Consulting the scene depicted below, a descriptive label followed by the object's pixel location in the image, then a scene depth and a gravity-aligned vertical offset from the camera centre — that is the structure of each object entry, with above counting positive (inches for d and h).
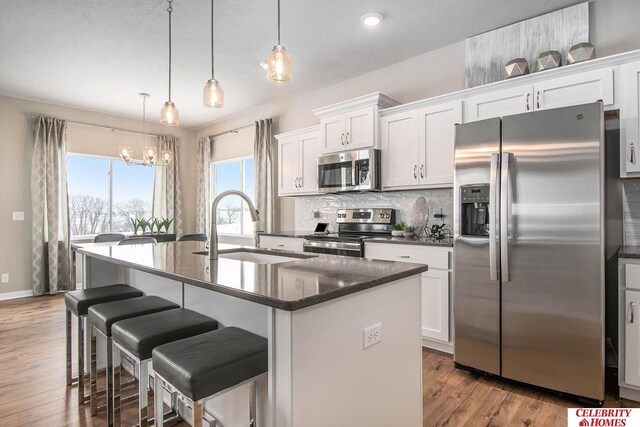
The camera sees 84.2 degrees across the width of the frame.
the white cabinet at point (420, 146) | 123.2 +24.9
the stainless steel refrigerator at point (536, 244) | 82.4 -8.3
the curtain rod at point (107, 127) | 214.5 +55.9
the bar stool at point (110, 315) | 72.2 -21.3
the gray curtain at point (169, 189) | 249.6 +17.8
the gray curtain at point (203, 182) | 255.0 +22.8
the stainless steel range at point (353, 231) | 138.6 -8.4
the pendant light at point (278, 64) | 75.3 +32.0
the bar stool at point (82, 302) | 86.9 -21.8
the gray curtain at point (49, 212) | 197.6 +1.3
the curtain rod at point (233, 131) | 227.8 +56.3
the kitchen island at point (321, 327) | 44.9 -17.7
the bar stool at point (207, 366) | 46.3 -20.9
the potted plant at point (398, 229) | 137.2 -6.6
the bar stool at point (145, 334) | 60.9 -21.6
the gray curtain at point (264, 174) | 203.3 +23.1
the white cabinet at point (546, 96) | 92.7 +33.6
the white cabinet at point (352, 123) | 141.9 +38.3
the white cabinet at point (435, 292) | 113.1 -26.0
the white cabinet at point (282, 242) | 161.8 -14.0
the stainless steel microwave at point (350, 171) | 141.6 +17.7
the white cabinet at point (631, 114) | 87.9 +24.5
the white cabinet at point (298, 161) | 172.4 +26.6
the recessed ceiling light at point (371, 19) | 114.8 +64.4
